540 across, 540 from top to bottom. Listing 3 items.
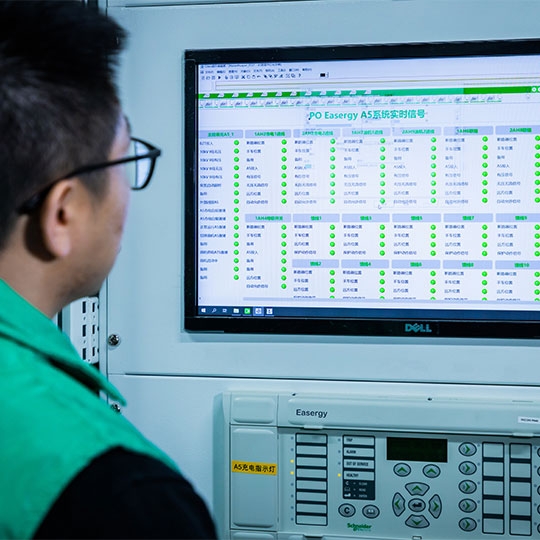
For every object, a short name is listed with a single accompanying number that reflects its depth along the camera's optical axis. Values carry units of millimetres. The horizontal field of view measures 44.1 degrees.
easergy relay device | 1187
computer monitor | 1202
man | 545
